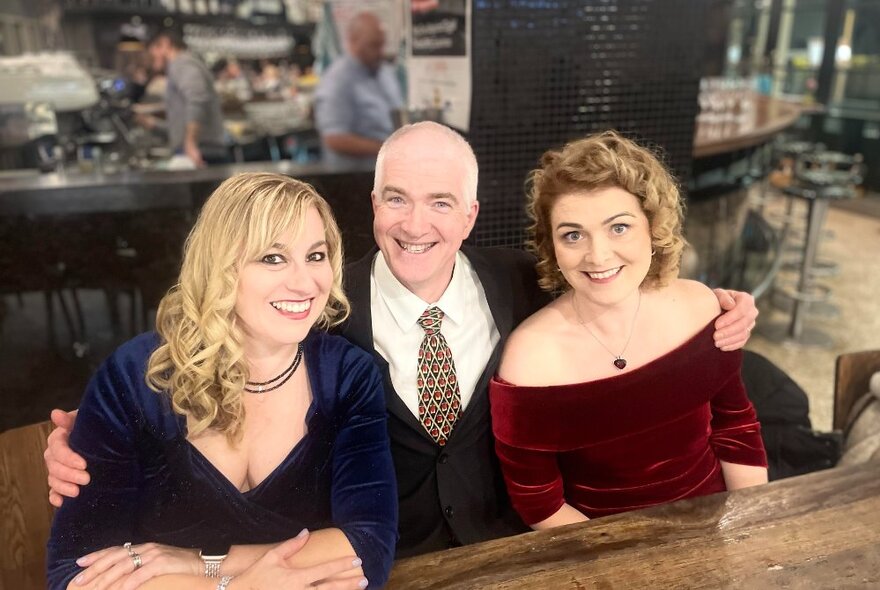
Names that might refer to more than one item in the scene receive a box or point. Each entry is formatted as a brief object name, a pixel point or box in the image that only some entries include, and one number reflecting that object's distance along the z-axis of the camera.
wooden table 1.21
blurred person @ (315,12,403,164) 3.98
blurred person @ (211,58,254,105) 7.71
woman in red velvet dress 1.32
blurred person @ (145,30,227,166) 4.09
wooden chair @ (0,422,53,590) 1.34
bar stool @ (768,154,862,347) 4.38
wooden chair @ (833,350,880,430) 1.96
